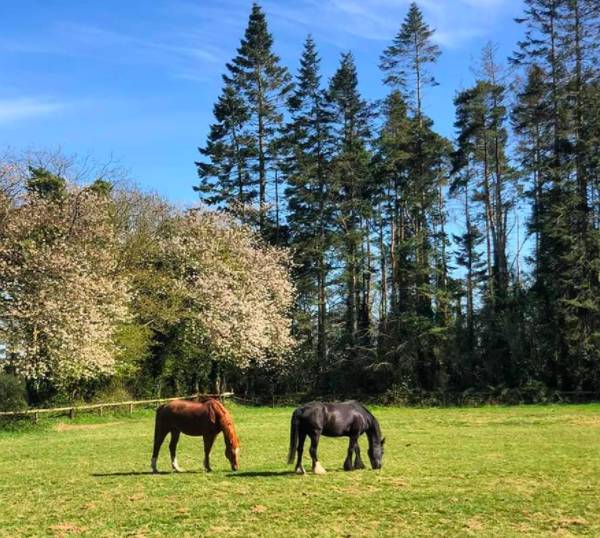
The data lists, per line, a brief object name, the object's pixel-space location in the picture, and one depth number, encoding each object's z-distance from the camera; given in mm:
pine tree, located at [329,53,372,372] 45594
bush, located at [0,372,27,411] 27453
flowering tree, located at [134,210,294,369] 37688
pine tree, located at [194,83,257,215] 49188
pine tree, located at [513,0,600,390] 36906
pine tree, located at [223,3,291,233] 49094
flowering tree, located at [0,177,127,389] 27047
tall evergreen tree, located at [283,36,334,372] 45772
